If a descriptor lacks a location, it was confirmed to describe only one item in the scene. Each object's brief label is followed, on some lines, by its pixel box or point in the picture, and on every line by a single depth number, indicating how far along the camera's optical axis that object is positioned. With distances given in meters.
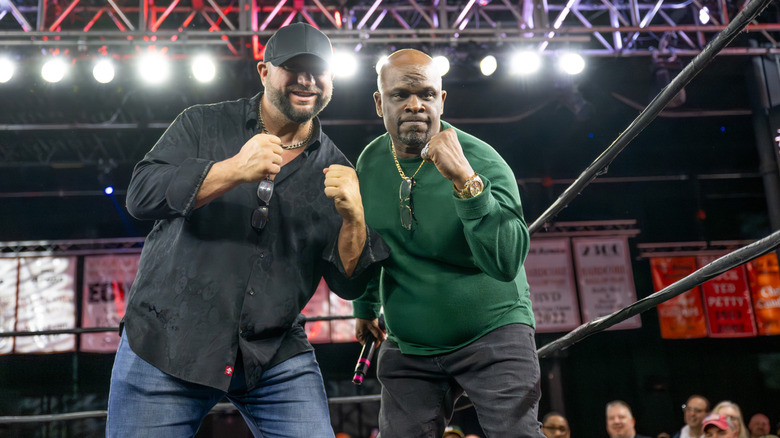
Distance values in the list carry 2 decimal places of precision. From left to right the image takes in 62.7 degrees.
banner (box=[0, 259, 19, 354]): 7.28
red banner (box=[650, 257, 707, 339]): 7.89
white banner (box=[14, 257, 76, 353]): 7.32
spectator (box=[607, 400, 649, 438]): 4.93
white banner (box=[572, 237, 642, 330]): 7.68
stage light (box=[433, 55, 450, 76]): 5.62
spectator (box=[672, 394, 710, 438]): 5.25
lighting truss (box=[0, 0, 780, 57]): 5.14
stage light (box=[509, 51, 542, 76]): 5.60
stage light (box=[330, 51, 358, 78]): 5.39
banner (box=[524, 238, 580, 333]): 7.62
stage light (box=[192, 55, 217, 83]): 5.45
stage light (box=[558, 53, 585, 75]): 5.70
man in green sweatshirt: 1.33
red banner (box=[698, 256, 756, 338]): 7.78
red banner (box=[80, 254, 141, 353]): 7.31
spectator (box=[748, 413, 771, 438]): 6.64
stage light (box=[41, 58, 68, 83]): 5.42
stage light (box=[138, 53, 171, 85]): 5.36
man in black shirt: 1.20
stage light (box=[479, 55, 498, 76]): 5.78
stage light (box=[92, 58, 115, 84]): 5.53
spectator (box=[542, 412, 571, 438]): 5.07
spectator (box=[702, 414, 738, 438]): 4.46
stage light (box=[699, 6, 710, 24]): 5.75
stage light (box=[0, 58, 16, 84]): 5.44
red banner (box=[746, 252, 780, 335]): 7.83
